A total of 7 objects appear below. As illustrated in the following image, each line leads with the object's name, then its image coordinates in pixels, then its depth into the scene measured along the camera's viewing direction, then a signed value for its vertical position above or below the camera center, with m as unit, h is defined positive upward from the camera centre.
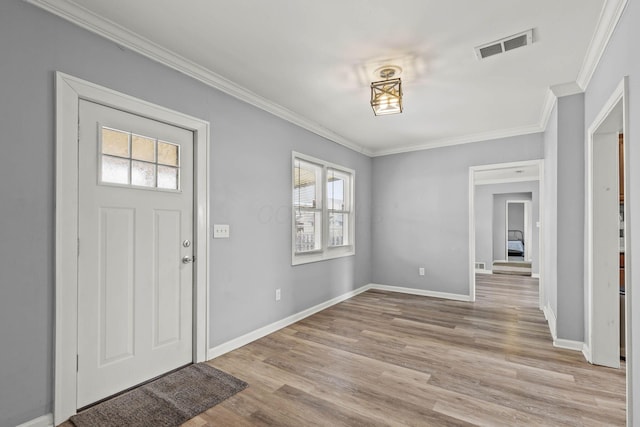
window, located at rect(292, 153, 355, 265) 4.14 +0.09
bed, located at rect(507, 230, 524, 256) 10.01 -0.89
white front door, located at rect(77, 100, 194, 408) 2.08 -0.26
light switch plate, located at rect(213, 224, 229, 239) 2.90 -0.15
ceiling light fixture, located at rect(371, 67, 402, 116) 2.72 +1.10
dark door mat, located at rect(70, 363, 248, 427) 1.96 -1.32
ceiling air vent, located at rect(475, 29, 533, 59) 2.28 +1.35
